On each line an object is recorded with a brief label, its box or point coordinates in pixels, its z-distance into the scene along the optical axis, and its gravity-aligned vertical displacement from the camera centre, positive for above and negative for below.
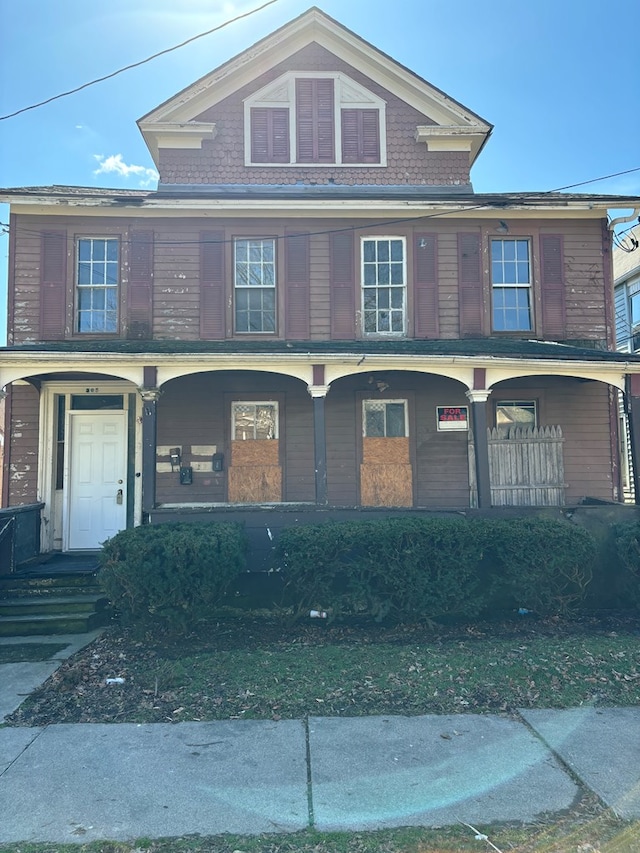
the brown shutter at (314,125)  11.48 +6.57
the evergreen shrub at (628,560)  6.98 -1.27
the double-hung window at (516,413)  10.64 +0.78
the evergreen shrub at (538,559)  6.71 -1.20
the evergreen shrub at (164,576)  6.03 -1.22
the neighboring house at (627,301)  19.17 +5.24
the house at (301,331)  9.84 +2.25
